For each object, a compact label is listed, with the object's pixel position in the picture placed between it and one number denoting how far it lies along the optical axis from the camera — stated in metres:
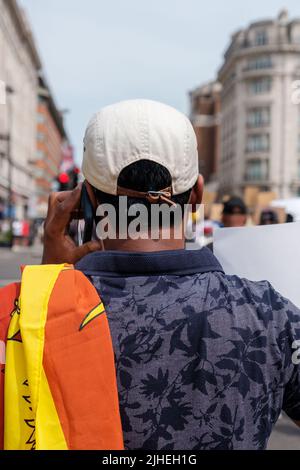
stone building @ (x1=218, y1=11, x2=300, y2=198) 79.12
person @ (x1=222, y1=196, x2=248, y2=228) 5.77
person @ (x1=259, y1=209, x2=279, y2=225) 6.72
